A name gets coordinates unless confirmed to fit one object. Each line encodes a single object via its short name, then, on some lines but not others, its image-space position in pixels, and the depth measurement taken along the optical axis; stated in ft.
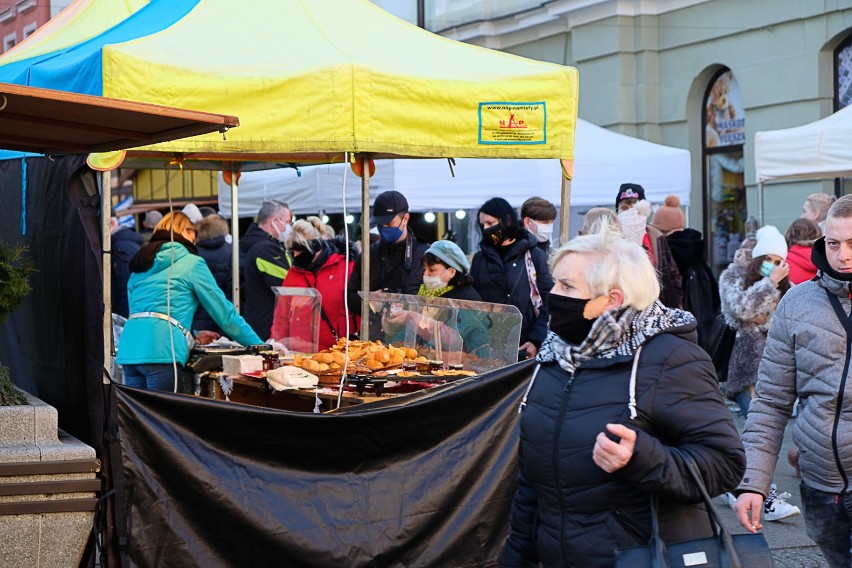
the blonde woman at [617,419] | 10.43
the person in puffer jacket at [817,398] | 12.89
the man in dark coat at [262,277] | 32.86
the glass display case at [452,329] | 22.12
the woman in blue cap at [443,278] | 24.81
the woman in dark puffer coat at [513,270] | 26.21
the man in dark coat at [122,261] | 37.47
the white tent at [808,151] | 34.27
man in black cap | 27.25
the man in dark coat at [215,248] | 37.04
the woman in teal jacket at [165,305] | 24.29
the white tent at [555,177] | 43.93
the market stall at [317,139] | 18.16
